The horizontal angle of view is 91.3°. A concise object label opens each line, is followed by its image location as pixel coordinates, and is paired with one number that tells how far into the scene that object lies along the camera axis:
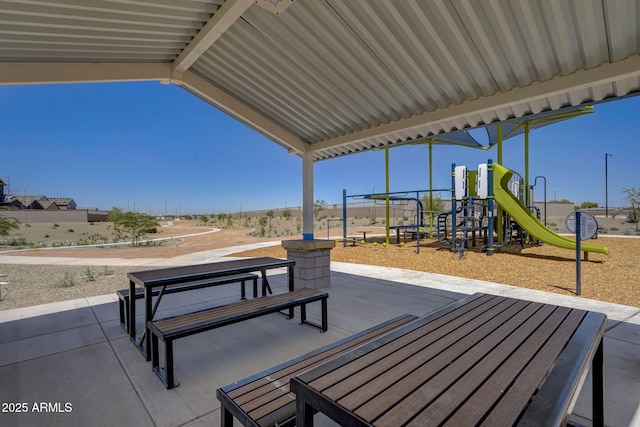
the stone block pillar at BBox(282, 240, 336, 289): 5.36
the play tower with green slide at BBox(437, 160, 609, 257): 8.94
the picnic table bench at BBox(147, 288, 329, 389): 2.38
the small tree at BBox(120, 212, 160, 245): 17.66
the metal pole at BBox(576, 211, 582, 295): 4.97
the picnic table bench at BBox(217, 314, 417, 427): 1.43
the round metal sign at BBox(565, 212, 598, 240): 5.25
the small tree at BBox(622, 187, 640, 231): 19.95
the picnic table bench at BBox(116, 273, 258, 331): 3.52
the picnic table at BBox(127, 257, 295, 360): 2.90
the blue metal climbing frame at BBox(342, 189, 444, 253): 11.73
